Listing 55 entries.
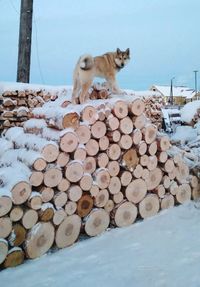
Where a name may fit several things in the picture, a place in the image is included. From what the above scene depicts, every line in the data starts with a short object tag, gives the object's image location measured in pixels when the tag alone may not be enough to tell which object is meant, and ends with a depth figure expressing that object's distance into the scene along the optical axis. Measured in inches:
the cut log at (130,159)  113.1
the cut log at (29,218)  93.0
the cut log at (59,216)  98.0
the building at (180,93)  1128.5
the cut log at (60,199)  99.2
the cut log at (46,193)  97.3
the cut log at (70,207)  101.1
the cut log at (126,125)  112.2
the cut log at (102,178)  107.0
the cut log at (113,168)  110.2
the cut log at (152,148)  118.4
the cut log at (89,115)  108.4
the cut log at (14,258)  89.3
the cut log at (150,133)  117.7
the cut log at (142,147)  115.6
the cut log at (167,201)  121.8
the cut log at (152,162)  118.0
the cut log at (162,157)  120.6
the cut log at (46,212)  95.5
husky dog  120.6
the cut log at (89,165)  105.9
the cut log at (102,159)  108.6
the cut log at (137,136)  114.7
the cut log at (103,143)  108.6
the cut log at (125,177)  112.3
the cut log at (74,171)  101.8
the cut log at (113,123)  109.4
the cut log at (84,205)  103.9
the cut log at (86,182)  104.1
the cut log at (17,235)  90.5
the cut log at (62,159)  101.3
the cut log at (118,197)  111.5
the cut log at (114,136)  109.9
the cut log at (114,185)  110.2
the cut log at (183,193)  125.9
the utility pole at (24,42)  207.3
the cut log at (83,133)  105.7
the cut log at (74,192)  101.9
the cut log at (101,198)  107.6
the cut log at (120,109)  111.2
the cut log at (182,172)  126.5
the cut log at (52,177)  98.2
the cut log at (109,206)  109.8
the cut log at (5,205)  89.3
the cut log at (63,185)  100.4
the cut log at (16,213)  91.2
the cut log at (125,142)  112.1
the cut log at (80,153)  104.6
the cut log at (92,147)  107.1
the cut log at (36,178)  95.8
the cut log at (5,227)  88.9
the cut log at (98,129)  108.2
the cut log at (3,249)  87.9
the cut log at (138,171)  114.7
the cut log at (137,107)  114.4
